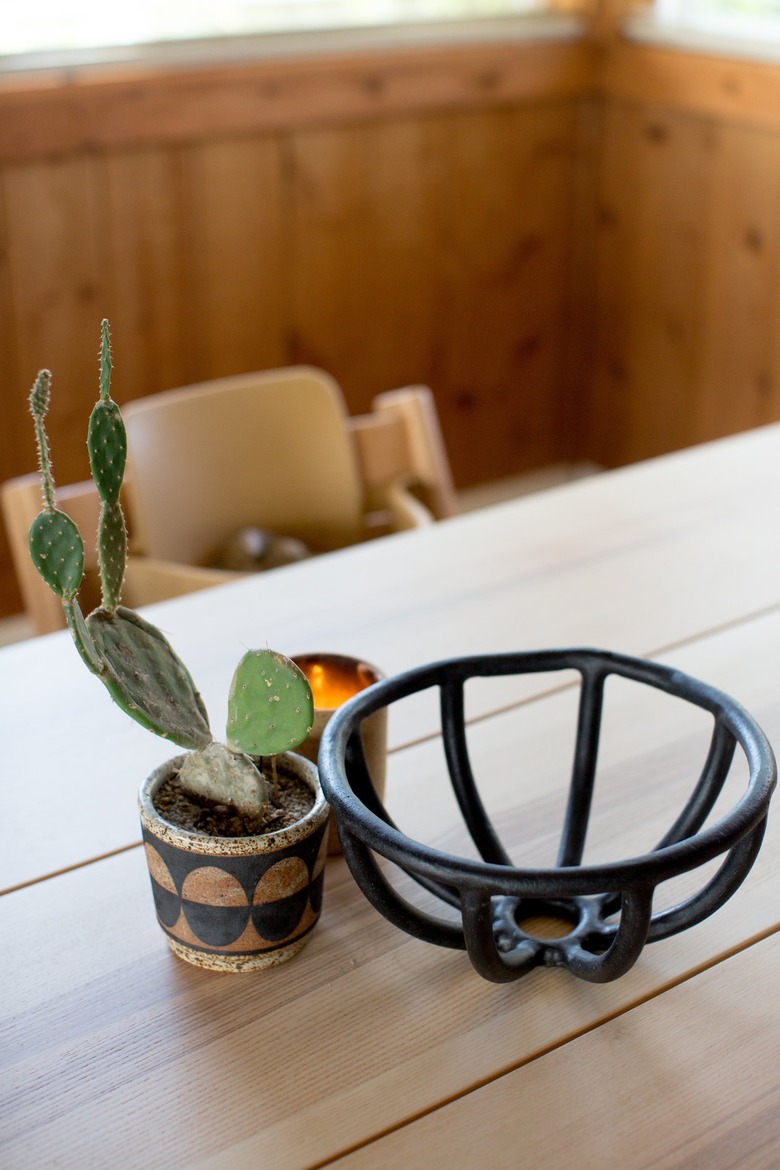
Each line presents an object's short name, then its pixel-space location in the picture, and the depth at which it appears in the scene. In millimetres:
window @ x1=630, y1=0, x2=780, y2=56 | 2645
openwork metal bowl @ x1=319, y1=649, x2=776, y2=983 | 591
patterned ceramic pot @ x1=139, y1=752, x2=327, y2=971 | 681
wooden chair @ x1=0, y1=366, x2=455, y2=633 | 1524
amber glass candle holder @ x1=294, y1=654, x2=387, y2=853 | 834
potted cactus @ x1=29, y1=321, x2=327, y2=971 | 642
